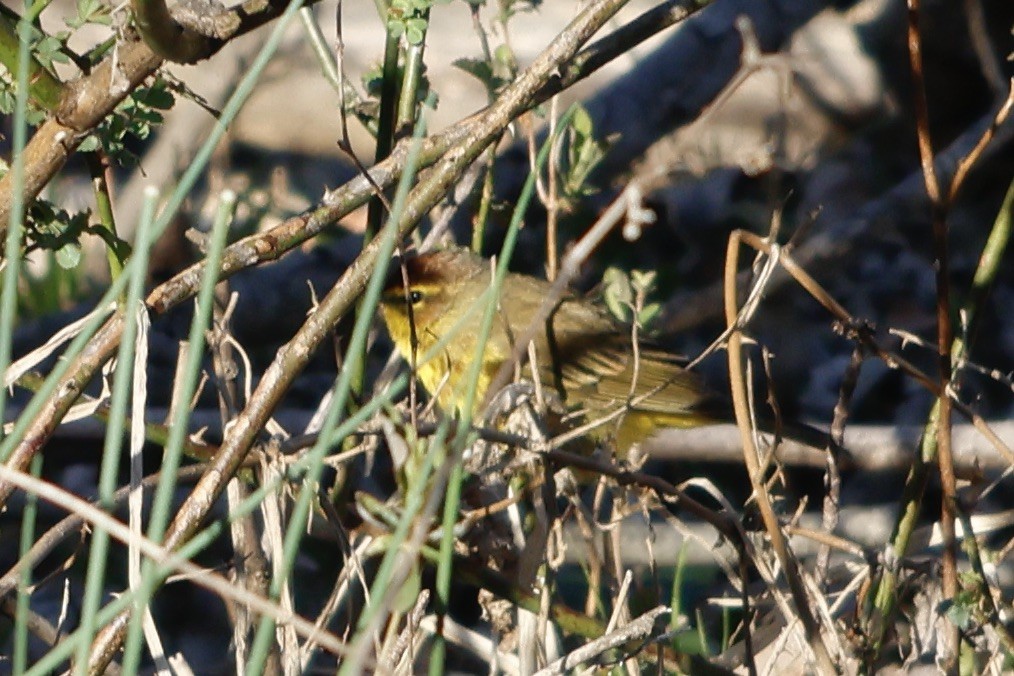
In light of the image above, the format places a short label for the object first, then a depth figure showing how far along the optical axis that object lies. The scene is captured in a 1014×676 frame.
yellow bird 8.30
